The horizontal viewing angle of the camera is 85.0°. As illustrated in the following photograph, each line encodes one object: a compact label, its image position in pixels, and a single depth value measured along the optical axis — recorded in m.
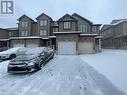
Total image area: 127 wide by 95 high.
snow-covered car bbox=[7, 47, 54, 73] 4.20
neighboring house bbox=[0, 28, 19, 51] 17.87
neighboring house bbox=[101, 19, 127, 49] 17.60
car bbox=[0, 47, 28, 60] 7.45
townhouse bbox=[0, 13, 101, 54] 10.87
